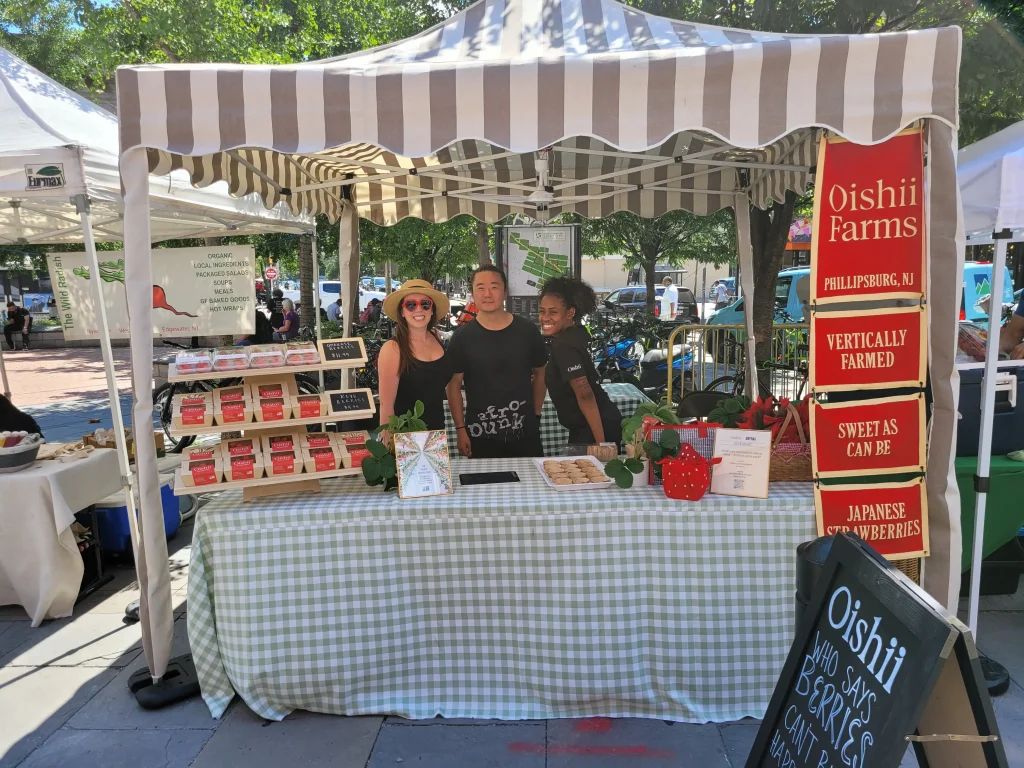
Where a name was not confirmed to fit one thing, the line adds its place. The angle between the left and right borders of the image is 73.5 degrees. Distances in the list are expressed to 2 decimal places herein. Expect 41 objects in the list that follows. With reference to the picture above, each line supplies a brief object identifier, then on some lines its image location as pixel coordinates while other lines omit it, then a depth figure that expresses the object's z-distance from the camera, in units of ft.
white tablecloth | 13.33
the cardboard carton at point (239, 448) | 10.07
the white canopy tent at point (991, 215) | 9.51
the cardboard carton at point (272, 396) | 10.09
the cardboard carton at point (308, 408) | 10.20
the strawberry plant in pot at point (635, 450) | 9.97
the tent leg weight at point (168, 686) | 10.53
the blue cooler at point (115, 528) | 16.01
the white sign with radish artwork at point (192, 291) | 17.85
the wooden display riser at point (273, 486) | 9.81
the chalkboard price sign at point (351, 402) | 10.41
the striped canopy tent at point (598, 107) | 8.84
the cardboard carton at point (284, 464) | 10.00
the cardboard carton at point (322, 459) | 10.18
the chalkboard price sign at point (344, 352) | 10.40
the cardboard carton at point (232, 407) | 9.91
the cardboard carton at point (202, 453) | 10.05
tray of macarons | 10.18
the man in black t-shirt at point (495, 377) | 13.01
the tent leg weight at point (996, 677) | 10.48
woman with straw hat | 11.87
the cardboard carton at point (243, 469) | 9.83
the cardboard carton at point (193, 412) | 9.69
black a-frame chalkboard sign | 4.87
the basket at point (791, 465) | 10.48
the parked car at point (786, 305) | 47.70
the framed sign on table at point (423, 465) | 10.04
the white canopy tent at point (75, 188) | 11.50
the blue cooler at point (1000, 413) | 11.76
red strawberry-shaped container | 9.65
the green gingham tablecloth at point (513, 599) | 9.71
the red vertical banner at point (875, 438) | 9.70
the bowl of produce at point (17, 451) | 13.64
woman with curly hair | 13.56
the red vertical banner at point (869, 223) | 9.41
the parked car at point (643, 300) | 70.18
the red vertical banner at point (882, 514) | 9.68
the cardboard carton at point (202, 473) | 9.75
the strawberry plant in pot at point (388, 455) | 10.21
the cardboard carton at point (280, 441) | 10.28
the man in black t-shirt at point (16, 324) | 67.46
